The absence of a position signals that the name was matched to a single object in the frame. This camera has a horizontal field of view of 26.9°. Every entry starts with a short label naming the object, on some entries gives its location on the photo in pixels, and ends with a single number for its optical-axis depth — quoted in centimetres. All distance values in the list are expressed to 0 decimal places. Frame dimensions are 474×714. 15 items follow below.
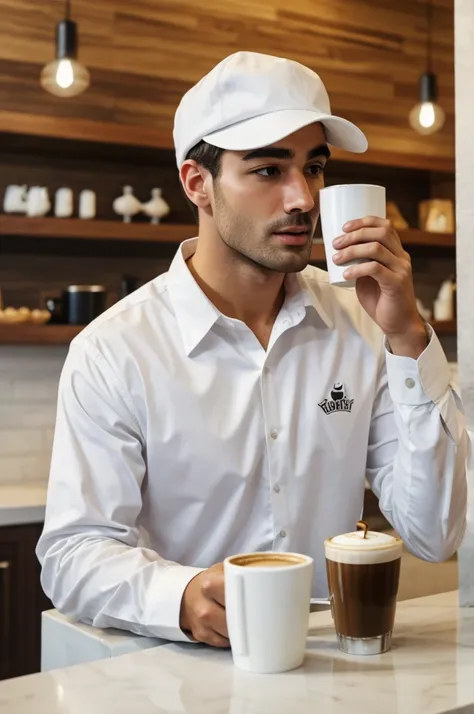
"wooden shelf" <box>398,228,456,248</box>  441
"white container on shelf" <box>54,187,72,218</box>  376
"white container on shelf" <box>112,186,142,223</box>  393
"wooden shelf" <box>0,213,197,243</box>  360
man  146
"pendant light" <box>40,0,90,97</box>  343
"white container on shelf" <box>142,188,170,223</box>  397
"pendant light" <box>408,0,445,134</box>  416
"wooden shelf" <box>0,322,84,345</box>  361
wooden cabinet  313
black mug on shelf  373
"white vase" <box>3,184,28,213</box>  370
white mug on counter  112
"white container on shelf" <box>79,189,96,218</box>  381
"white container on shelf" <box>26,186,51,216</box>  370
